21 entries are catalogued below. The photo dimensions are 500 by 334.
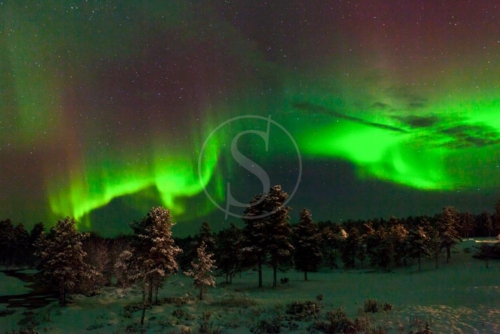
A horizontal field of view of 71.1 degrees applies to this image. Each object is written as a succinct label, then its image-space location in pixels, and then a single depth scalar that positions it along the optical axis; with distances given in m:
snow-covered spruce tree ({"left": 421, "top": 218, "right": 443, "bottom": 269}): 69.49
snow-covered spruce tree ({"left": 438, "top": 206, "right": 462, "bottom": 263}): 73.25
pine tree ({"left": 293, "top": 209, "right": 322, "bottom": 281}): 51.19
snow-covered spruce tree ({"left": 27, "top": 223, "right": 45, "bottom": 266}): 108.21
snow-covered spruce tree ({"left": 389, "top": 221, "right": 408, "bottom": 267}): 77.69
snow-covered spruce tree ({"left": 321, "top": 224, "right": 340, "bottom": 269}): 91.74
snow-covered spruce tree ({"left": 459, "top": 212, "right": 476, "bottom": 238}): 141.25
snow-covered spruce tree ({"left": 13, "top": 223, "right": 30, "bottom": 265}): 104.81
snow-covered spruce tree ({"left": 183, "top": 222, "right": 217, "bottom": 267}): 64.19
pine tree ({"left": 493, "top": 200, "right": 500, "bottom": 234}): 77.75
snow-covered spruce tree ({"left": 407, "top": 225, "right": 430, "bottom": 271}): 70.00
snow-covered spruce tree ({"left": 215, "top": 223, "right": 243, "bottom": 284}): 54.62
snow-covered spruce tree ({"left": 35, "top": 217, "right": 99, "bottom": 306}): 33.62
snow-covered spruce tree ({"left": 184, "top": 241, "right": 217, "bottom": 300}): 31.31
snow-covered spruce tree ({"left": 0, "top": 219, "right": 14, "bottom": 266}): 100.06
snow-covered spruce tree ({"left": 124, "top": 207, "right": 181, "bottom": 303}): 24.52
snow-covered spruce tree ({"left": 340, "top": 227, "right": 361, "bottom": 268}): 87.44
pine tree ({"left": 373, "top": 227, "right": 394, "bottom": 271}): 75.81
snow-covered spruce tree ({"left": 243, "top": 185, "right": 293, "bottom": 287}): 42.19
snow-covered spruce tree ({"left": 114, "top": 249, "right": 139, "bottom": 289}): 25.42
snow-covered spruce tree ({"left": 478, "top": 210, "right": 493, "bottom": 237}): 151.98
